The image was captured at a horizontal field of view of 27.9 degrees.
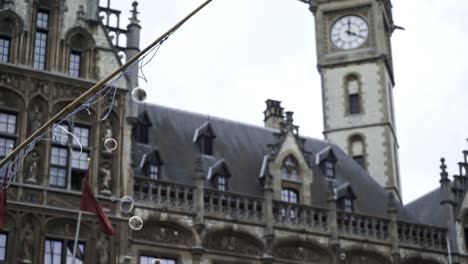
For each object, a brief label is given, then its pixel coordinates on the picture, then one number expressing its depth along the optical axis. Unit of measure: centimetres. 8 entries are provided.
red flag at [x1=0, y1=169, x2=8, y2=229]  2652
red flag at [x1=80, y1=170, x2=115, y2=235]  2809
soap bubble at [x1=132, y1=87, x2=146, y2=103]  1862
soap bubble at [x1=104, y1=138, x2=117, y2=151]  2285
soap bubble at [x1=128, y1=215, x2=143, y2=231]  2409
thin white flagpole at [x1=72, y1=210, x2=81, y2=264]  2864
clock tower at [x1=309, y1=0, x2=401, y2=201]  4638
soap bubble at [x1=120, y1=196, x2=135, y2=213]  2506
